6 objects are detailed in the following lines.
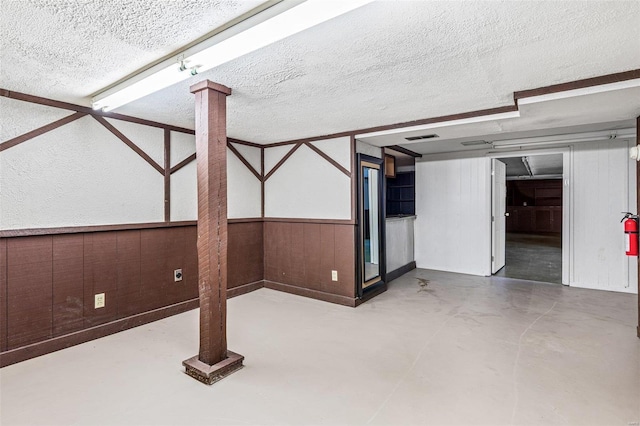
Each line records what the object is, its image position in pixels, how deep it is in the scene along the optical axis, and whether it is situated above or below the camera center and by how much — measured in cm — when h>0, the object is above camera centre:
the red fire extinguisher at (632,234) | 307 -23
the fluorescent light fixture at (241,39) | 144 +91
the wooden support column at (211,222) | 239 -8
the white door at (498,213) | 550 -6
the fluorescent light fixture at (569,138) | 432 +102
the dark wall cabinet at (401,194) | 663 +37
